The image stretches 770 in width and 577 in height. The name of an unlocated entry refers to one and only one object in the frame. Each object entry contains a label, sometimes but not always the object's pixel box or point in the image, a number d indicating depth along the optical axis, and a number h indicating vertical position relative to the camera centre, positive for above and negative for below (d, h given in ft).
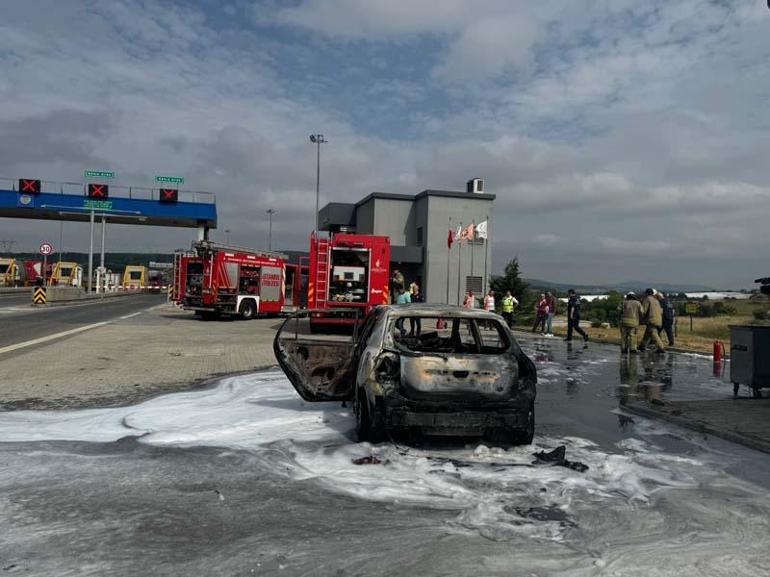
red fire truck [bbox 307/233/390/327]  65.72 +2.52
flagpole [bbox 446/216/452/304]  119.17 +8.11
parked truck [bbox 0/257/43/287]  216.95 +5.63
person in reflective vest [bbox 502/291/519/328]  76.95 -0.27
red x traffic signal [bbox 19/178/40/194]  148.46 +23.03
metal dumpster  31.12 -2.20
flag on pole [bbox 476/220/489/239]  110.83 +12.07
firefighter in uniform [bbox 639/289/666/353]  53.21 -0.64
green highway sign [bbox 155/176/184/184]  158.20 +27.16
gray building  122.83 +10.02
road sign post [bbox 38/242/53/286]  139.30 +8.48
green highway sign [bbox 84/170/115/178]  172.55 +30.38
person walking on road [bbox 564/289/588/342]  68.98 -0.57
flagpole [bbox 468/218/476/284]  121.50 +10.73
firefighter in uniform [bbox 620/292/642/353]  52.26 -0.99
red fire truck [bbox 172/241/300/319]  86.33 +1.95
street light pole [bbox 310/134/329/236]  145.07 +31.49
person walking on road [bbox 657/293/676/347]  62.80 -0.83
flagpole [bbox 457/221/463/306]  122.93 +7.53
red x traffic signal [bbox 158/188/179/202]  152.46 +22.51
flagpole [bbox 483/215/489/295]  125.18 +8.90
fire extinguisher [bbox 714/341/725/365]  46.80 -3.20
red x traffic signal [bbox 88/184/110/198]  153.17 +23.19
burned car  20.06 -2.63
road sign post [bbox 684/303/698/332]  74.13 +0.02
